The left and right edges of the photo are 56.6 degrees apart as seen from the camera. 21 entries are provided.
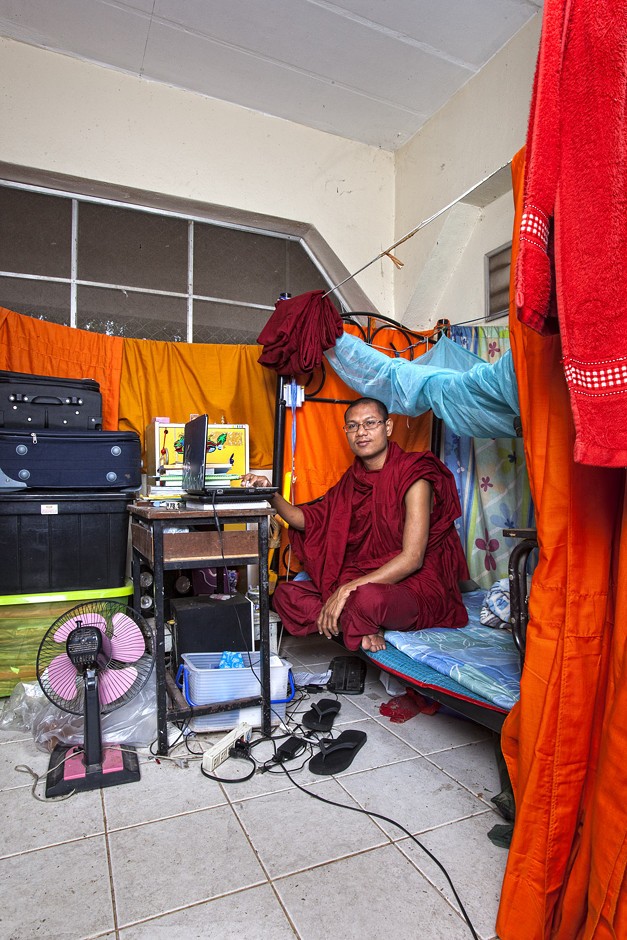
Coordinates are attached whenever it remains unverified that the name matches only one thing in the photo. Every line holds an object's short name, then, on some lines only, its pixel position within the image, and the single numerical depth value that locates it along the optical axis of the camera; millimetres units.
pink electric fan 1818
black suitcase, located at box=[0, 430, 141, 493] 2469
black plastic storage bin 2422
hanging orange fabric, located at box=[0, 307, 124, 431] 2895
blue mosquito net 2407
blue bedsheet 1822
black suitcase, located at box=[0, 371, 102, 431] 2588
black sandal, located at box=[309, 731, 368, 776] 1901
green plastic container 2393
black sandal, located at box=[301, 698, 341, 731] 2182
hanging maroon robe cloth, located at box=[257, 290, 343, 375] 3047
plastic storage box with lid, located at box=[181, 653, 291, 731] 2096
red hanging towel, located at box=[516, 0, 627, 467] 938
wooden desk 2006
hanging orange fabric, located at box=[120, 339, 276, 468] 3248
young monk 2439
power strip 1884
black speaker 2350
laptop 2107
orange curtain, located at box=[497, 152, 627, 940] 1143
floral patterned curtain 2994
